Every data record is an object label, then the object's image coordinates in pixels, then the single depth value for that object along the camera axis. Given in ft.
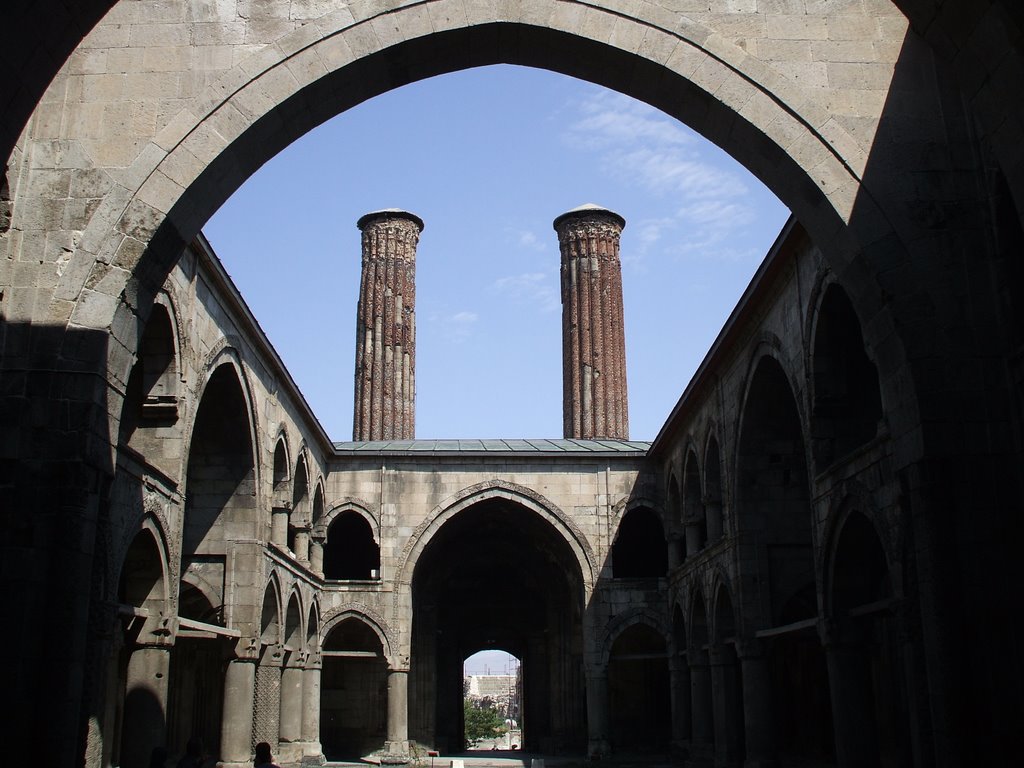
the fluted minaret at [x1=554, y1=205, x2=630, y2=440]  106.32
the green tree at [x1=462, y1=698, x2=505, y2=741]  182.29
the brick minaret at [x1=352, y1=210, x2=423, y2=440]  106.11
